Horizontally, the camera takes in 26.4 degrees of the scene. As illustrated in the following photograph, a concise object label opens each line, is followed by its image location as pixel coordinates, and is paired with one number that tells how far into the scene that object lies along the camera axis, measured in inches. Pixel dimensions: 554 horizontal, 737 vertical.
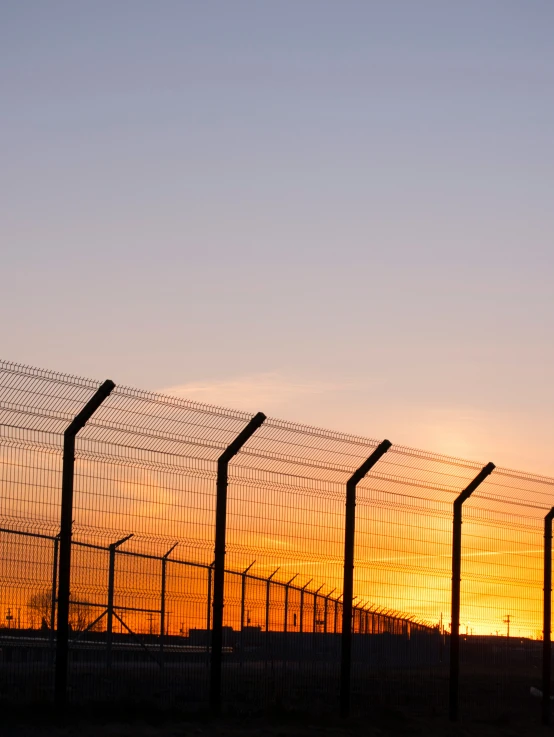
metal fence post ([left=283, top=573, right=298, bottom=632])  645.1
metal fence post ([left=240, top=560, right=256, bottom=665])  582.4
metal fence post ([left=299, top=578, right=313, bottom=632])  645.3
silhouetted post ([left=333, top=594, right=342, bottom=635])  686.5
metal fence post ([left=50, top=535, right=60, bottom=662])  501.6
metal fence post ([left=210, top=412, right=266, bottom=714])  542.3
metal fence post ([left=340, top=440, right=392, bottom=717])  600.4
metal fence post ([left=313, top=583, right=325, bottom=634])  677.9
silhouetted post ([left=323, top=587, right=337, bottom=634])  683.4
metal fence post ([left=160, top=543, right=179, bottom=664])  524.4
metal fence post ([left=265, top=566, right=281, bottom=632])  601.8
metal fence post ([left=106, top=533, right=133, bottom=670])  504.7
